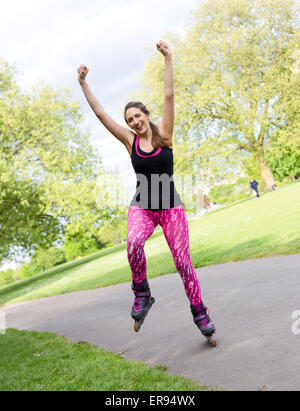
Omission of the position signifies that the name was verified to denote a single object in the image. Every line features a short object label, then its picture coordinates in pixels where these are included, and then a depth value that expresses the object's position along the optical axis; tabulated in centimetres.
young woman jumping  415
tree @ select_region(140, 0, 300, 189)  3306
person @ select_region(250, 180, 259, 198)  3346
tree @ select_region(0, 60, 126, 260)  2427
